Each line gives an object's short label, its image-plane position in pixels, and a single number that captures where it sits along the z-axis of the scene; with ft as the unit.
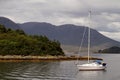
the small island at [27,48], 477.81
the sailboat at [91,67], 274.98
